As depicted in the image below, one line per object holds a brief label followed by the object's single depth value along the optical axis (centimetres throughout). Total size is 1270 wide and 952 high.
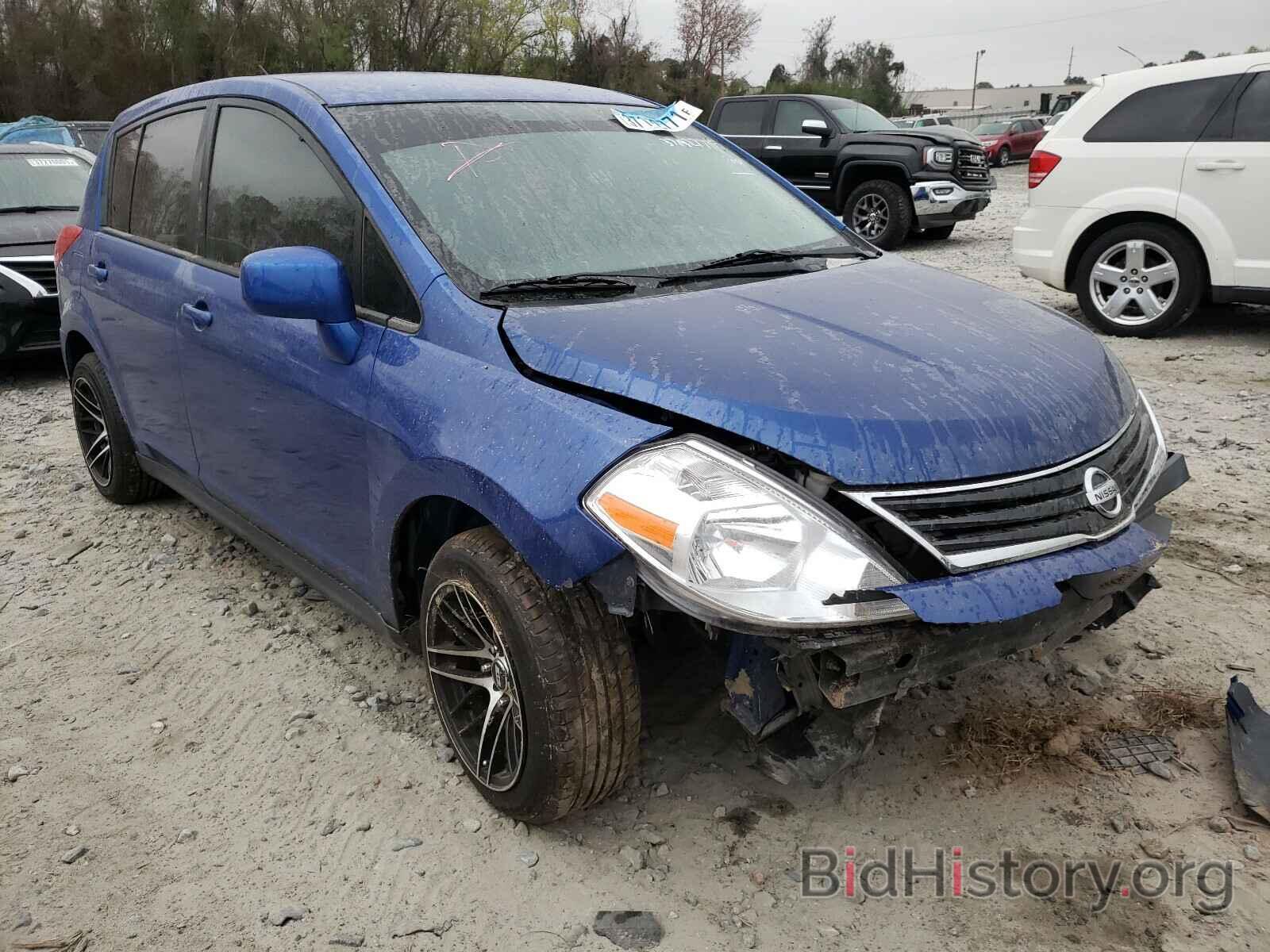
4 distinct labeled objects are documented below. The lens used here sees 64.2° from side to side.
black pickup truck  1198
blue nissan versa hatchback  203
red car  2864
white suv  654
